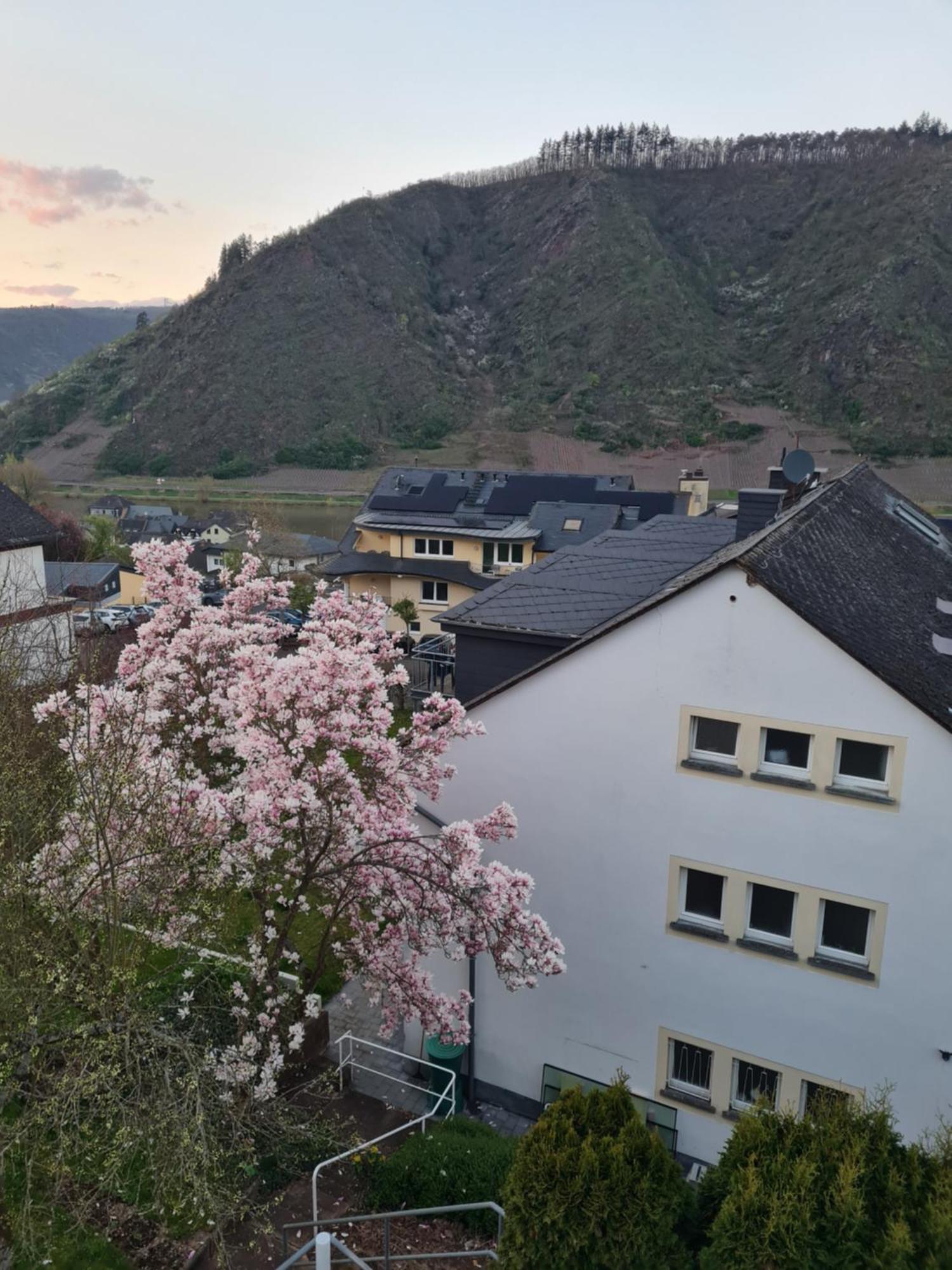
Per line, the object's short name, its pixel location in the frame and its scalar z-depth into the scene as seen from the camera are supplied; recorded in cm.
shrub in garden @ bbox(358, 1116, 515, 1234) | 1045
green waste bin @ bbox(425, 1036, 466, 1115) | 1398
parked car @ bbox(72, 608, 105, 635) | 2617
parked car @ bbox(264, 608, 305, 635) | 4428
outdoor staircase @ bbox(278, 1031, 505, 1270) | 912
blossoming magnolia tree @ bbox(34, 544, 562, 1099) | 950
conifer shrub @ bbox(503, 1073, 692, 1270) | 654
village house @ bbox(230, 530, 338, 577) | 6093
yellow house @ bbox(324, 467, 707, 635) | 4491
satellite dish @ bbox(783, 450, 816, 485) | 2012
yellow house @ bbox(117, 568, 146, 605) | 5297
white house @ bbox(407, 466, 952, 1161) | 1098
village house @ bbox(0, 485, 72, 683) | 1777
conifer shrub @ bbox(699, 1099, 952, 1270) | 569
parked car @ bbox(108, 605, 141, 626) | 4136
